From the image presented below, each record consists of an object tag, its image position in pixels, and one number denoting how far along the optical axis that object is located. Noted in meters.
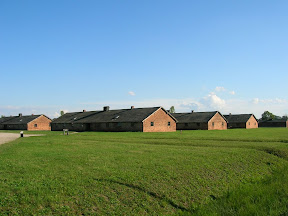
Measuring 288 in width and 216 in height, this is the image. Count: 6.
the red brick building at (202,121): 68.69
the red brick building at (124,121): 53.72
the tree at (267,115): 146.38
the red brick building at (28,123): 75.38
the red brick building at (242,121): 84.25
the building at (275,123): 103.53
